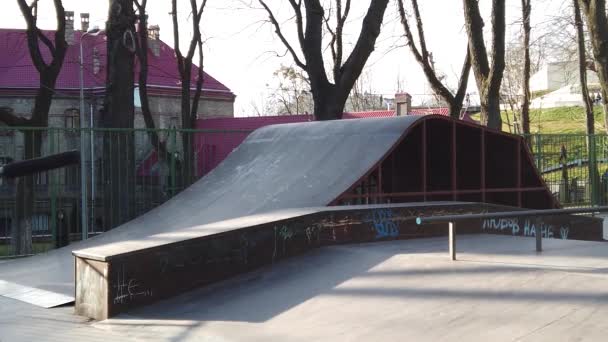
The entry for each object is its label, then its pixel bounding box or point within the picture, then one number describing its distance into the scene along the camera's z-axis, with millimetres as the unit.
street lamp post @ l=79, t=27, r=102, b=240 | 11562
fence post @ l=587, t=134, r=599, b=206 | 18625
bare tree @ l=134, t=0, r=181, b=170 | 21531
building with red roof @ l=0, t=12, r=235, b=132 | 39438
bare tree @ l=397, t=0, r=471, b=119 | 22000
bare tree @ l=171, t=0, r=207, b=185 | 22453
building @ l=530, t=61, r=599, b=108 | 42544
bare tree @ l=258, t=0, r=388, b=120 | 17312
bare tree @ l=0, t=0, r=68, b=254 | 13266
